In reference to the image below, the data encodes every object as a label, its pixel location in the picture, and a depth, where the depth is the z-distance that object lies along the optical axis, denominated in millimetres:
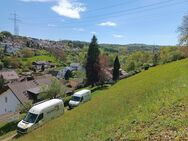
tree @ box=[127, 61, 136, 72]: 55697
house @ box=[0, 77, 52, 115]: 26108
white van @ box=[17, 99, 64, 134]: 13826
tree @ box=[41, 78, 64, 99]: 23701
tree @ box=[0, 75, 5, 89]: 38039
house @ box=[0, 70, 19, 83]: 45445
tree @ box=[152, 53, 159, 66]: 53642
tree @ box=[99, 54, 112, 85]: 28469
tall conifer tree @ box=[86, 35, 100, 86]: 28430
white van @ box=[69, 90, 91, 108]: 18442
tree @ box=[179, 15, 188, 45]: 29641
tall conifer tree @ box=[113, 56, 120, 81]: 32910
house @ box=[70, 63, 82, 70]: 64807
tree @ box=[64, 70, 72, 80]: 52376
